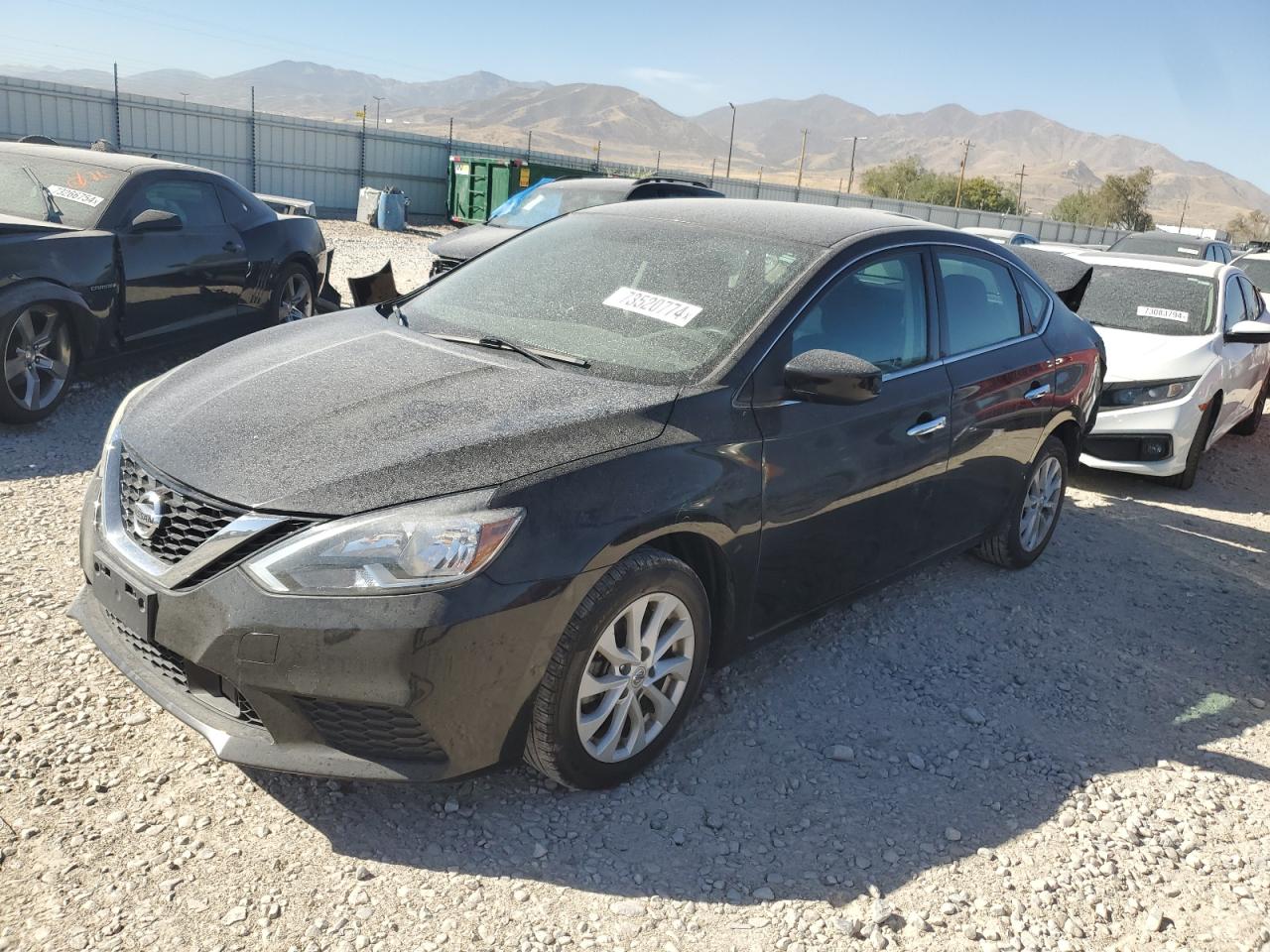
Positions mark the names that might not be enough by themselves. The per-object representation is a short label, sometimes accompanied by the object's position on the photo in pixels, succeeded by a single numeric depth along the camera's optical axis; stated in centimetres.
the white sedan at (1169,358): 735
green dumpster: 2562
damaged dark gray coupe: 607
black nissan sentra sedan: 260
